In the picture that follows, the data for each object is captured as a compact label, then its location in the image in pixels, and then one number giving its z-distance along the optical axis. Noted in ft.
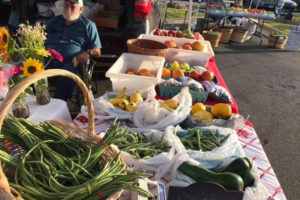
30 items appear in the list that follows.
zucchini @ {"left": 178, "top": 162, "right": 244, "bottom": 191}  4.14
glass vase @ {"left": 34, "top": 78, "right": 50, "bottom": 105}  6.24
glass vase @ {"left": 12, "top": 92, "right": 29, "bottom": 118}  5.65
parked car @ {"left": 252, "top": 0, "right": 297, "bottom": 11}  46.11
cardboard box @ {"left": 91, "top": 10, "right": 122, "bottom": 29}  14.47
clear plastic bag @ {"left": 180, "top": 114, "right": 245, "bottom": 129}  6.23
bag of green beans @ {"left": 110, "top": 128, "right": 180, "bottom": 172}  4.85
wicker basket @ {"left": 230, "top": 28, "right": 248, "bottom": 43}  28.12
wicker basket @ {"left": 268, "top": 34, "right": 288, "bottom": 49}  27.22
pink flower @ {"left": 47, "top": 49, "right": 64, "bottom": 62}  6.12
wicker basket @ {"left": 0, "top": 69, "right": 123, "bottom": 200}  3.08
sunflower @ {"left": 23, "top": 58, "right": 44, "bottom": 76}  5.35
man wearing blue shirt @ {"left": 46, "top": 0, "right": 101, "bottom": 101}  10.19
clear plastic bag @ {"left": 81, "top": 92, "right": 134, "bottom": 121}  6.34
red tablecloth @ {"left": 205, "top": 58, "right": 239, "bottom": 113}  7.43
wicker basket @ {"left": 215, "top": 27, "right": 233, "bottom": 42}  27.82
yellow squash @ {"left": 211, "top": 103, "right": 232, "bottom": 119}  6.42
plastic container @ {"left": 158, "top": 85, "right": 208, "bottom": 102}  7.41
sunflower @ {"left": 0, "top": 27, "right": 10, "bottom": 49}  5.24
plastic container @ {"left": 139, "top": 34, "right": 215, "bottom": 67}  10.05
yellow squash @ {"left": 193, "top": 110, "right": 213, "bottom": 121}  6.39
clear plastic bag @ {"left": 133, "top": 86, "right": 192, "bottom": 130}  6.04
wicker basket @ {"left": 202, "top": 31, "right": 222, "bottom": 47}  25.47
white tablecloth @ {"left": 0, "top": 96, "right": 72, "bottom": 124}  6.02
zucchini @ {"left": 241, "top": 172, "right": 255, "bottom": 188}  4.42
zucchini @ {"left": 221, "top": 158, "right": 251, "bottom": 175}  4.42
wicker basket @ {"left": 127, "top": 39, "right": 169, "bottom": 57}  9.02
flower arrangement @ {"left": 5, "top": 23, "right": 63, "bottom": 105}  5.36
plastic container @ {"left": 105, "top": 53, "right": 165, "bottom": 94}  7.45
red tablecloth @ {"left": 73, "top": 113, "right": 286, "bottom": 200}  4.89
